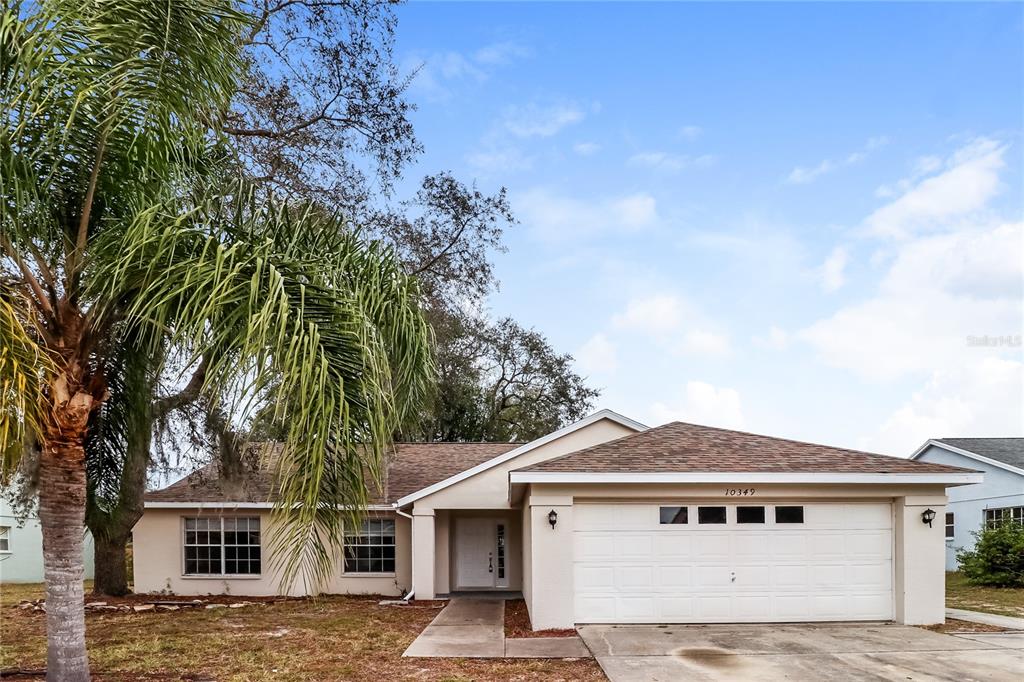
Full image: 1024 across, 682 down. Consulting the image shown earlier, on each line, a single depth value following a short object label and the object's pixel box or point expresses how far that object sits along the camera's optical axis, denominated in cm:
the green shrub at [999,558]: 1817
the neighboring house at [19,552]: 2467
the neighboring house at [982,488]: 2181
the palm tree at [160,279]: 568
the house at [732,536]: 1147
